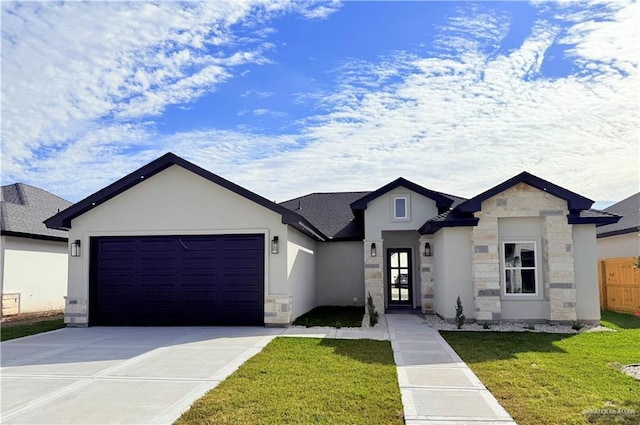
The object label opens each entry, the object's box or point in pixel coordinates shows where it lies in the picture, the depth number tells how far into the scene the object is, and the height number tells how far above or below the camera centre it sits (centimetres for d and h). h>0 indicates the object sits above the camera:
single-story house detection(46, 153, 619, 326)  1238 +6
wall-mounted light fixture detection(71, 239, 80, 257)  1312 +23
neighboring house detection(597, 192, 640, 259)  1820 +70
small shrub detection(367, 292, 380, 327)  1262 -163
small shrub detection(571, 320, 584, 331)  1159 -178
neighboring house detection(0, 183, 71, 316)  1488 -2
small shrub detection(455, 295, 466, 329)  1203 -158
